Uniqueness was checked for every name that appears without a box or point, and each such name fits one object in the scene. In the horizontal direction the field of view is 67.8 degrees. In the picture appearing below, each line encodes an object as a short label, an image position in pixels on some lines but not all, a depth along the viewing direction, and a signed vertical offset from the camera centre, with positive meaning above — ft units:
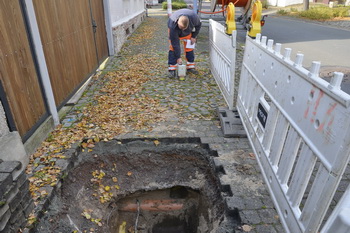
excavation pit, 11.51 -8.33
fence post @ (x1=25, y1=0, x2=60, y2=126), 12.12 -3.44
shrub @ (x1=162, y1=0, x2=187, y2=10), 99.50 -6.55
